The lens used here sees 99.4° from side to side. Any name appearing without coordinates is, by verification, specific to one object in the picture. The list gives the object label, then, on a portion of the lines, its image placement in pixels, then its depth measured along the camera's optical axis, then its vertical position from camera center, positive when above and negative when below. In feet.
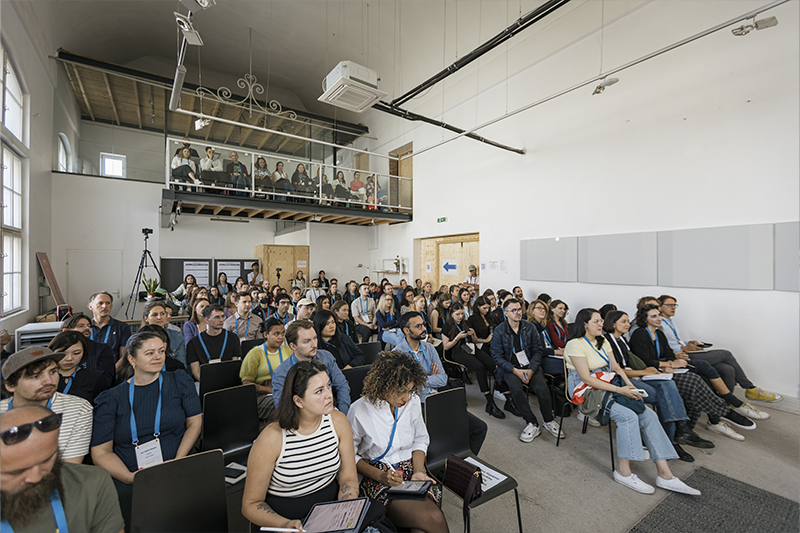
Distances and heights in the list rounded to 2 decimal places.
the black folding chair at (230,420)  7.69 -3.57
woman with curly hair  5.90 -2.90
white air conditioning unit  12.71 +7.11
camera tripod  28.19 -1.92
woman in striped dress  4.75 -2.80
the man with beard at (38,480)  2.76 -1.89
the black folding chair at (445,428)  7.11 -3.48
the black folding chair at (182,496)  4.58 -3.24
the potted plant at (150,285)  27.61 -1.41
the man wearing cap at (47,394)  5.13 -1.93
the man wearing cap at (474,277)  26.96 -0.70
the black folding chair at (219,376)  9.21 -2.98
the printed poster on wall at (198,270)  32.58 -0.18
